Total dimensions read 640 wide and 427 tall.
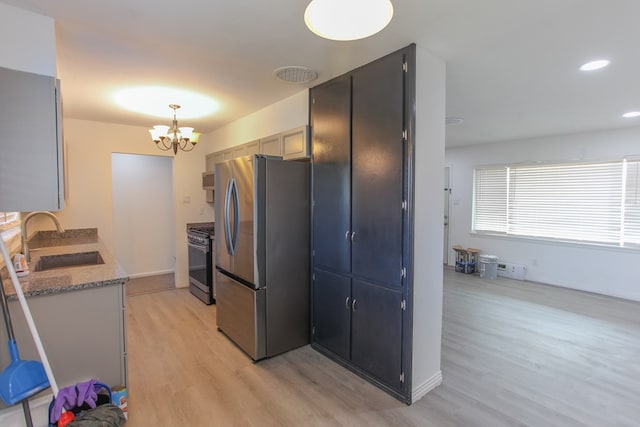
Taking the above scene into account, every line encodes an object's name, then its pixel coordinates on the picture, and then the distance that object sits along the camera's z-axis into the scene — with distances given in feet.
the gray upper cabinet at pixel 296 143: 10.00
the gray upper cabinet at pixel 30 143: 5.18
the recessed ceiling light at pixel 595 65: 7.74
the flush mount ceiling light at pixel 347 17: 3.34
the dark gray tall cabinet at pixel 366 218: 7.25
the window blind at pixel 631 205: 14.82
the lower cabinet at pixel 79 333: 5.46
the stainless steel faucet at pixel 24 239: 8.00
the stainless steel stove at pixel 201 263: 14.11
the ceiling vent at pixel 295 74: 8.41
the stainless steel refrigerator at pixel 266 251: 9.14
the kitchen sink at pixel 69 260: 9.04
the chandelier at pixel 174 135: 10.79
